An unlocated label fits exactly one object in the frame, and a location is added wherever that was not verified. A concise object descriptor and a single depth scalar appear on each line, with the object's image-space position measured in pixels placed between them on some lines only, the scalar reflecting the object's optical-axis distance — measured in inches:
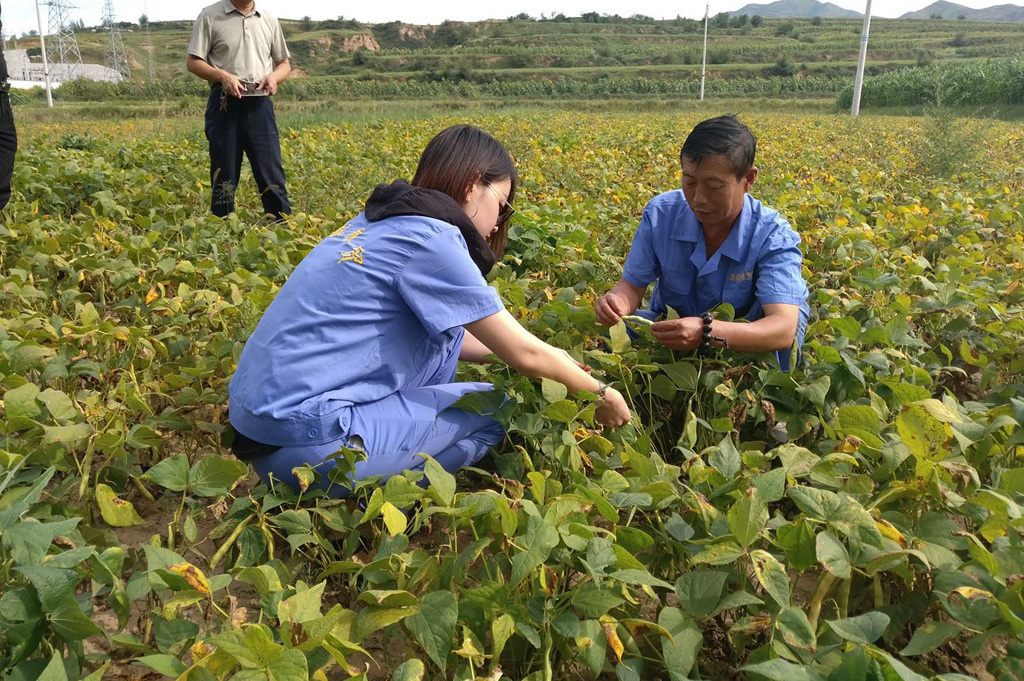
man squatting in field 87.7
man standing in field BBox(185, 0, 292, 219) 177.3
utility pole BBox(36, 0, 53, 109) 1270.3
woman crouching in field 70.1
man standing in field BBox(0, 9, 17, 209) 129.3
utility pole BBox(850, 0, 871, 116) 772.6
